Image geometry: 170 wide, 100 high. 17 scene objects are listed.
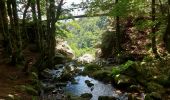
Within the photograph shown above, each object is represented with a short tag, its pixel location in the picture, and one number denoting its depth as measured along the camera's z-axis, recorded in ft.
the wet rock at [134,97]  17.14
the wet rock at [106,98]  17.22
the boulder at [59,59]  32.62
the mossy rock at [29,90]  17.36
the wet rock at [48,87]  19.78
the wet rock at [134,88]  19.15
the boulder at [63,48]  43.54
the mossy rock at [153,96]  16.33
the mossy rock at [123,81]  20.24
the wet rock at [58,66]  28.91
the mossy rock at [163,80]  19.41
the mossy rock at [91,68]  27.73
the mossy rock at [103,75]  23.12
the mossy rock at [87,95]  18.39
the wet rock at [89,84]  21.89
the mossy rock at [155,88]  18.04
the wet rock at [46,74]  24.06
